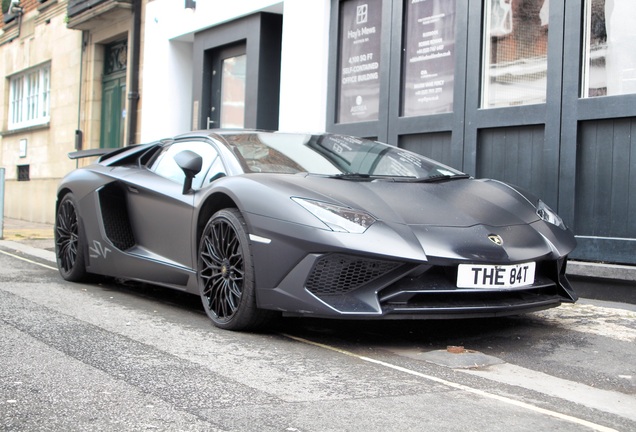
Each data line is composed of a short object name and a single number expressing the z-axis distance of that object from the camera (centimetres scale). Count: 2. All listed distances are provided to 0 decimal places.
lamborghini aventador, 416
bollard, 1189
